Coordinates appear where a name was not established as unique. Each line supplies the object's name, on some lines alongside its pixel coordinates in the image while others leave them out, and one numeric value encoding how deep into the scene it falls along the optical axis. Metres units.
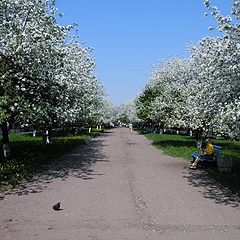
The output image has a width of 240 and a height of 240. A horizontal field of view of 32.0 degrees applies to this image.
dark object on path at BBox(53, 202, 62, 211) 9.09
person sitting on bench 17.87
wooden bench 18.03
